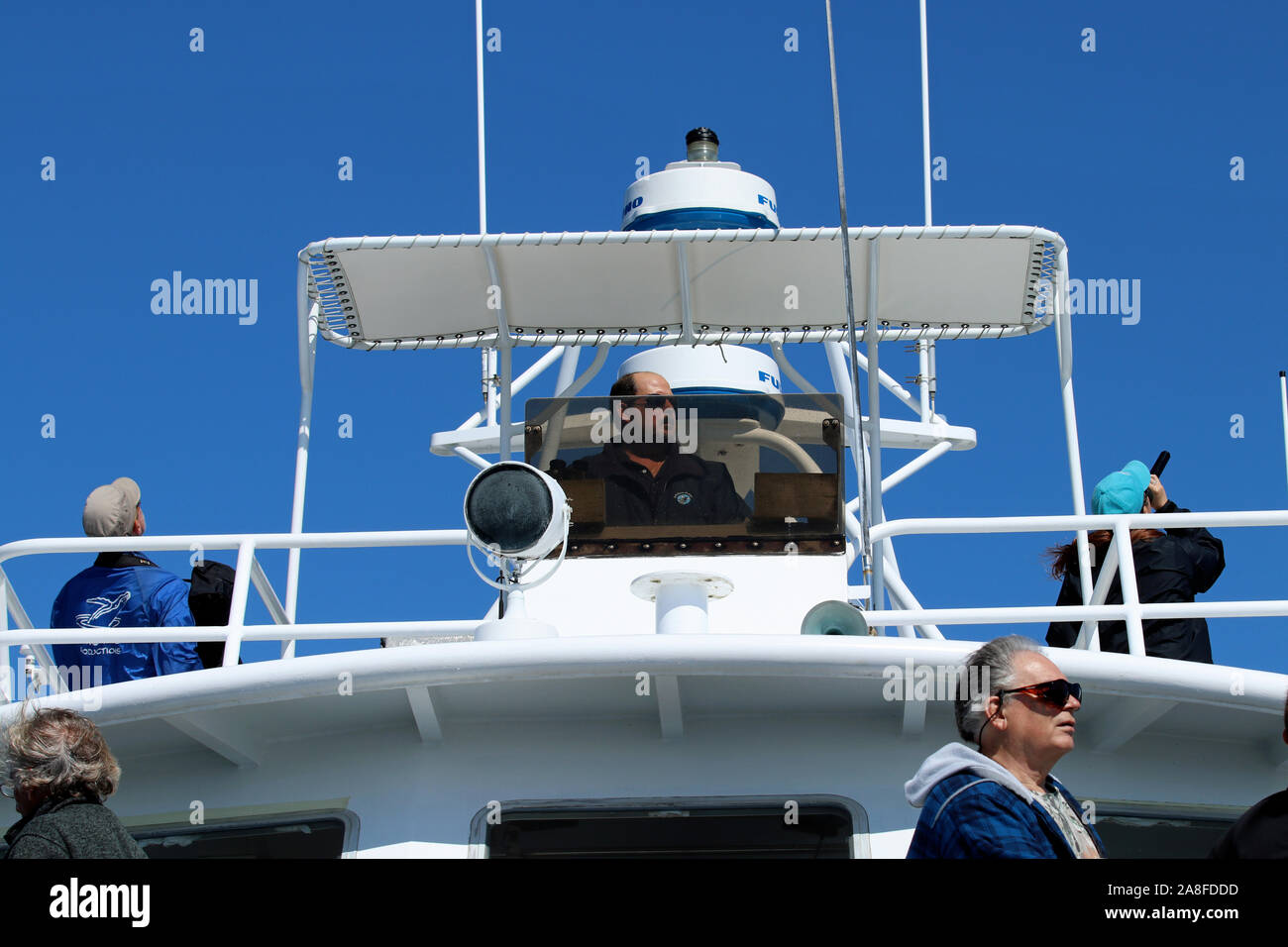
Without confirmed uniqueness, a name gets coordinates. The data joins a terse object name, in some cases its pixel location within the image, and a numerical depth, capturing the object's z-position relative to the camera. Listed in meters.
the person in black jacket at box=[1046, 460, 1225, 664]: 6.52
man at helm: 7.29
